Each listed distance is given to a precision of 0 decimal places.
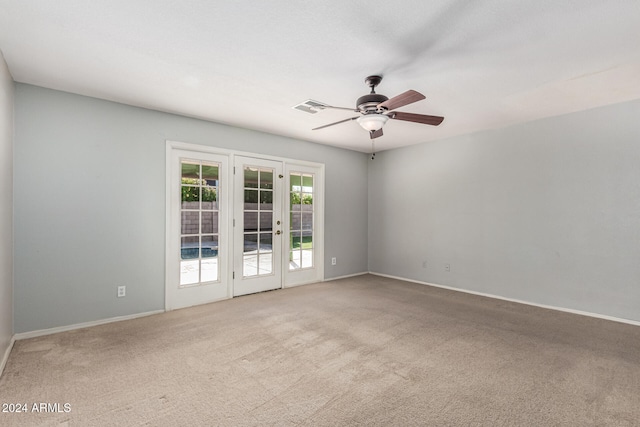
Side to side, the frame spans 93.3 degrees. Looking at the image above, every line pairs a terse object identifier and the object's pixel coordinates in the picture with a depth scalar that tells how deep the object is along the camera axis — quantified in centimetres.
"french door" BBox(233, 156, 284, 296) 446
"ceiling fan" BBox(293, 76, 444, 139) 254
